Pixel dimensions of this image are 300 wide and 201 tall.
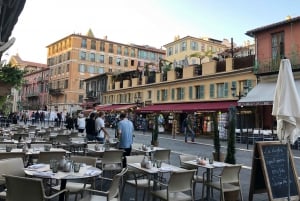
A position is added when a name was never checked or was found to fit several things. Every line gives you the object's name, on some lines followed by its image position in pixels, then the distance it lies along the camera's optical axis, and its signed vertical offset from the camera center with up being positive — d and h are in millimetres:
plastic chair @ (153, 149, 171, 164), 5910 -1152
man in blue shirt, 6367 -679
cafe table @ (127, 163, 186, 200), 4125 -1096
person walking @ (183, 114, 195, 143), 15400 -866
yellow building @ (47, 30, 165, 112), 46095 +10071
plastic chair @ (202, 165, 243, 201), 4287 -1329
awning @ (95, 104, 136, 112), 27629 +277
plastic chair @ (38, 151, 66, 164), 4714 -976
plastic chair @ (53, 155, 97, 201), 3860 -1329
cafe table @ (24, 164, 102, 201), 3327 -977
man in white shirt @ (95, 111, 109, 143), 8584 -671
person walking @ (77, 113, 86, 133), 12468 -796
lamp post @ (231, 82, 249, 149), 17254 +1433
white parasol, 4462 +28
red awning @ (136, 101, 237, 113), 18421 +307
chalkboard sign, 4481 -1209
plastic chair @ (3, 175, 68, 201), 2905 -1032
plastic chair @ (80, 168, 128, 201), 3303 -1235
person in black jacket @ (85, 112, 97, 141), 8770 -761
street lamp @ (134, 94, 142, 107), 26776 +1113
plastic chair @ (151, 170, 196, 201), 3658 -1231
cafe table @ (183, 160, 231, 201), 4632 -1124
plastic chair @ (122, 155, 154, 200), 4428 -1431
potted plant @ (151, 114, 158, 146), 10303 -1161
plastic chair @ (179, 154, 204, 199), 4842 -1200
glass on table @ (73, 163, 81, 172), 3555 -899
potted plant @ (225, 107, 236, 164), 5895 -873
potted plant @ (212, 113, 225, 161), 6383 -1013
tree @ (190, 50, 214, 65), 24183 +5860
